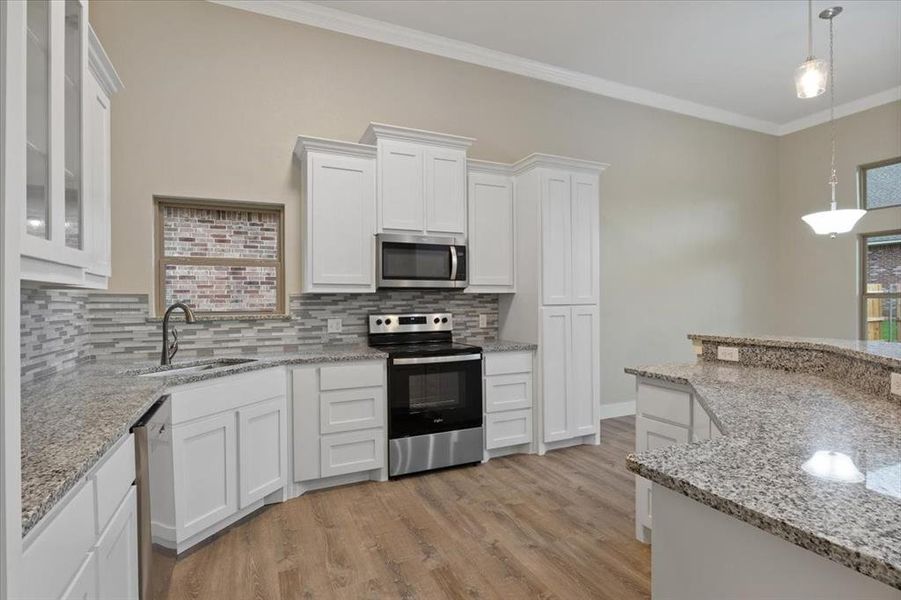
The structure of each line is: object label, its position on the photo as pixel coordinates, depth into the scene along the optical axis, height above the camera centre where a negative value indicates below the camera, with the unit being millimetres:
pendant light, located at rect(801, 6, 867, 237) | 2615 +473
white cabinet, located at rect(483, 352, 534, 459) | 3412 -755
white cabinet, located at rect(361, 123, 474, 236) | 3266 +905
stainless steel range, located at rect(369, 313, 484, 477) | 3049 -709
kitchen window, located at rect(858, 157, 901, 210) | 4941 +1293
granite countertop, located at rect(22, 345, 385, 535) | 911 -350
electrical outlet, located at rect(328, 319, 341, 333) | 3393 -174
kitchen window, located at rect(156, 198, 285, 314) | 3055 +326
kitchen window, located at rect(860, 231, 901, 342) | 4980 +154
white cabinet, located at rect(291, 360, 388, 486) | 2816 -763
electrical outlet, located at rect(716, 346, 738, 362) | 2494 -288
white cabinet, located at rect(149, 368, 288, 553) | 1834 -742
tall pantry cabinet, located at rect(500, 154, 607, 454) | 3598 +100
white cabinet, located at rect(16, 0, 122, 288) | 1210 +502
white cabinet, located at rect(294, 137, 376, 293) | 3084 +605
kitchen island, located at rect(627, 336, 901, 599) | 688 -356
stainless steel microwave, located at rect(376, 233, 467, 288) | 3287 +303
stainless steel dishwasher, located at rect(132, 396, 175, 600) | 1485 -746
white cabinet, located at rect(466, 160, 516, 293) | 3678 +604
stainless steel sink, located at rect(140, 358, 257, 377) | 2444 -376
